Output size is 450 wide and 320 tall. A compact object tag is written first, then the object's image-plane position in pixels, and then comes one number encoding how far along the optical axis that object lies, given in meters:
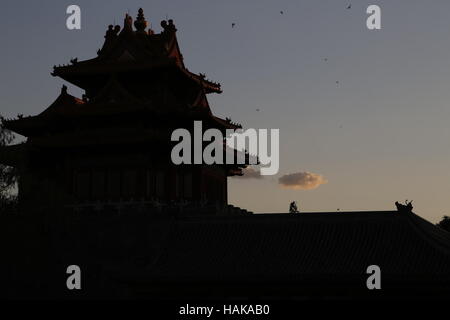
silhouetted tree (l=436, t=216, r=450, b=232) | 72.32
